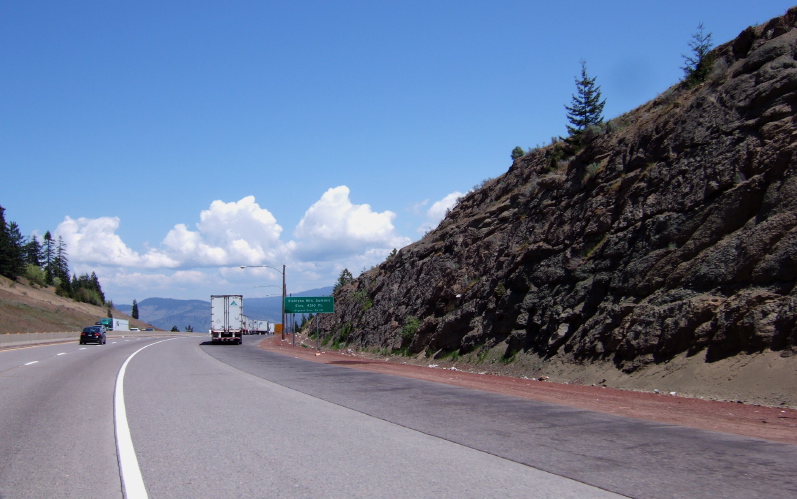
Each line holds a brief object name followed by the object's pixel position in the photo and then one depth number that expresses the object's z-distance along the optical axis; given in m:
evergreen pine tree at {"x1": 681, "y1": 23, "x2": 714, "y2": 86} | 23.30
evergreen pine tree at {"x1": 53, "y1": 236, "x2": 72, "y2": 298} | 153.15
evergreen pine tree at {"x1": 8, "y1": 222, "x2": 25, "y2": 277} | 135.52
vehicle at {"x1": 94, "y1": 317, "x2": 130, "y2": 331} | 106.74
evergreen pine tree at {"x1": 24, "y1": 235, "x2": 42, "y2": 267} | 180.75
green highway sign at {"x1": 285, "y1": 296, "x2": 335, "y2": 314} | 47.53
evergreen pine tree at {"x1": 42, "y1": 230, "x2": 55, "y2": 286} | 197.12
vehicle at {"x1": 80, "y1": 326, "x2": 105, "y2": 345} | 51.69
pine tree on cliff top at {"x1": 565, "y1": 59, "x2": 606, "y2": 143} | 35.47
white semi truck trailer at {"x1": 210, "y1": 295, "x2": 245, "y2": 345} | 54.22
